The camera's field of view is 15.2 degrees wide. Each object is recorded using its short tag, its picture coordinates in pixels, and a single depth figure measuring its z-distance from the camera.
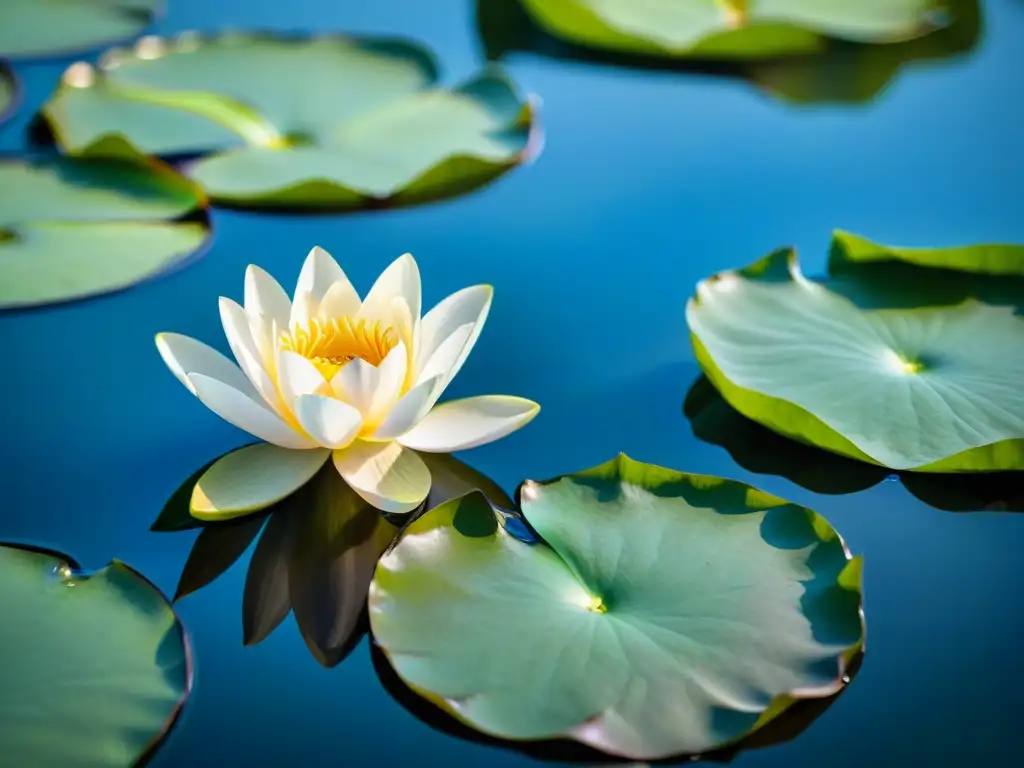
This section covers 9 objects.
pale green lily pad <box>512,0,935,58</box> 1.60
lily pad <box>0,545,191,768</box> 1.20
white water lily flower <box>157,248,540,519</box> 1.27
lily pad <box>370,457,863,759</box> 1.21
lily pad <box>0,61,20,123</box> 1.52
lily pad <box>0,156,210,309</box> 1.39
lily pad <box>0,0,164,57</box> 1.59
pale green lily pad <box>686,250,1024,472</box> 1.30
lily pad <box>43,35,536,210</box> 1.47
